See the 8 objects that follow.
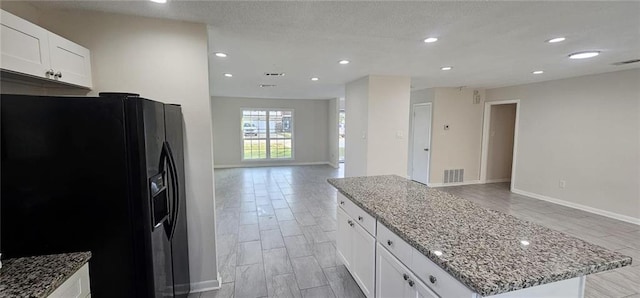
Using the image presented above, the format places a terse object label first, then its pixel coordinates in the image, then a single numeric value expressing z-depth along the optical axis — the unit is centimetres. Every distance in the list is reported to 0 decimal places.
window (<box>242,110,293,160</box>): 920
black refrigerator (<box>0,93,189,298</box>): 143
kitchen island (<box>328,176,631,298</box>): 115
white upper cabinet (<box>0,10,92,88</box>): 142
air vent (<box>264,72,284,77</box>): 458
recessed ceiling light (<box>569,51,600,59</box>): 318
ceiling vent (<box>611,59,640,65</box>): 355
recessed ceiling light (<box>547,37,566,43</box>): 266
